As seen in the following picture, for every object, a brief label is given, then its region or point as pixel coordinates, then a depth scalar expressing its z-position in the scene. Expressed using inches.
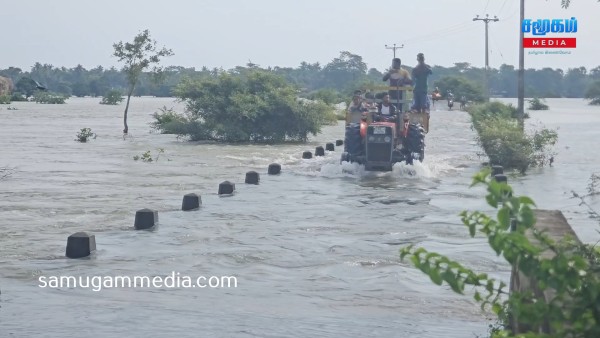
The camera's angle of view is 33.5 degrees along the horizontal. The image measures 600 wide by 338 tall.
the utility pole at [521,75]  1432.1
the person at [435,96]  991.6
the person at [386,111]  913.5
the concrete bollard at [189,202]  668.7
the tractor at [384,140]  890.1
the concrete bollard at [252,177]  869.8
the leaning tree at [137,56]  1781.5
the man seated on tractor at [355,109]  946.1
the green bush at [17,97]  5171.8
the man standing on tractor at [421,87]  962.7
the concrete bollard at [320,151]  1235.7
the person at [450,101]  3834.9
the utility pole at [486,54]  3208.7
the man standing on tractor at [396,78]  933.8
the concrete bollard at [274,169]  972.6
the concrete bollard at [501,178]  784.3
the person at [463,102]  4272.1
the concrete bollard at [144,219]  573.9
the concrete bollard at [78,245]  470.6
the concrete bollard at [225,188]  778.8
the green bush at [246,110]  1574.8
